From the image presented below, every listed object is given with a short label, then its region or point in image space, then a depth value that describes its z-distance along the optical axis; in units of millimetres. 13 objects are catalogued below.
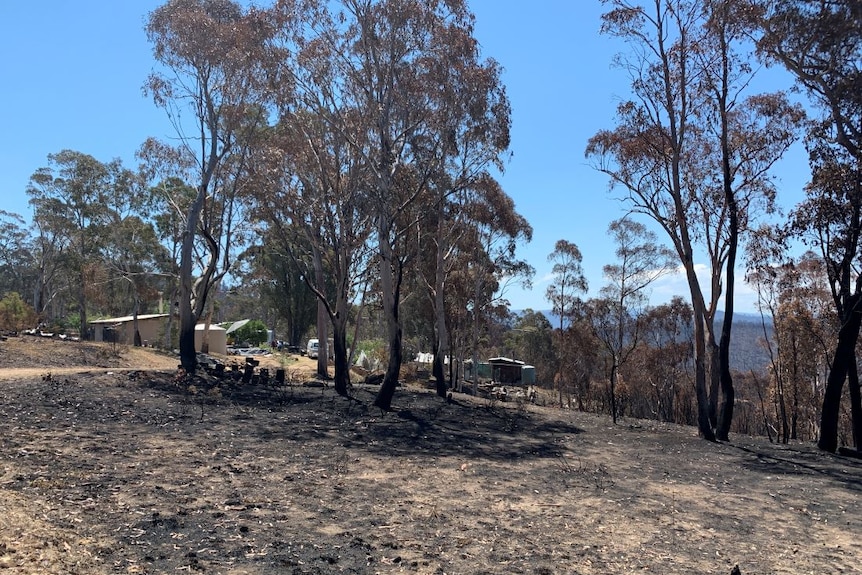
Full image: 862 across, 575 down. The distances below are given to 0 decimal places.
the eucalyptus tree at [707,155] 15047
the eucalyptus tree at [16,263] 52575
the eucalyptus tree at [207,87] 18719
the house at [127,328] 40906
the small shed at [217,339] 40375
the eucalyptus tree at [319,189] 18578
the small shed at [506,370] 52281
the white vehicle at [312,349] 45938
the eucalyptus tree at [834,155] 12789
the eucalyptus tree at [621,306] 31031
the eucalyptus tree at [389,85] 16062
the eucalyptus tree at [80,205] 38938
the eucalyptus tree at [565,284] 36844
